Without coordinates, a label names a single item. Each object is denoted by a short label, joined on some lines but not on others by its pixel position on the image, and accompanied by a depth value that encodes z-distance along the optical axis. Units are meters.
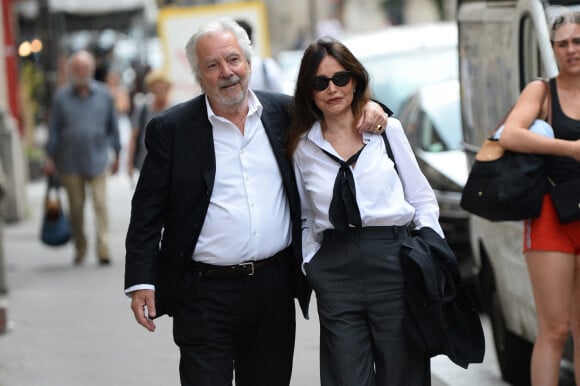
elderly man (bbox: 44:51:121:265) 22.95
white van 12.15
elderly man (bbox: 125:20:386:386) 8.87
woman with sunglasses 8.70
